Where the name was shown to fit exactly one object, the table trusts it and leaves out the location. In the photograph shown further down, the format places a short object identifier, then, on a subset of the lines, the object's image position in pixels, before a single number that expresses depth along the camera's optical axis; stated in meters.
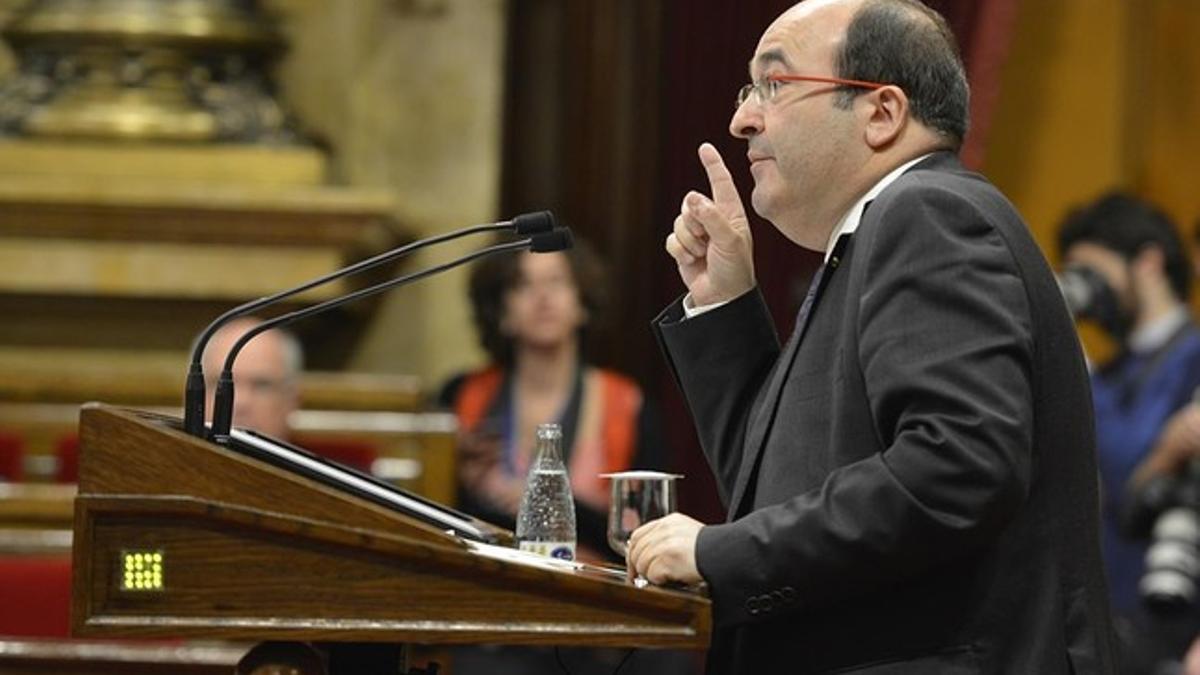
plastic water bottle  5.52
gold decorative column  13.46
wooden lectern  4.93
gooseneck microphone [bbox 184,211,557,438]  5.28
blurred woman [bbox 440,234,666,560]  11.02
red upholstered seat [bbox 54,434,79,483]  11.60
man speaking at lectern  4.94
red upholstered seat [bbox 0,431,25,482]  11.73
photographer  11.25
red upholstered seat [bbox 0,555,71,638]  9.09
